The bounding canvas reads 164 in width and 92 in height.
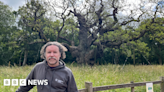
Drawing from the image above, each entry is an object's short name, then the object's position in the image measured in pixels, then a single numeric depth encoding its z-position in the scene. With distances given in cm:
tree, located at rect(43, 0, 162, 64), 1379
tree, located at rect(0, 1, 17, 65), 2086
